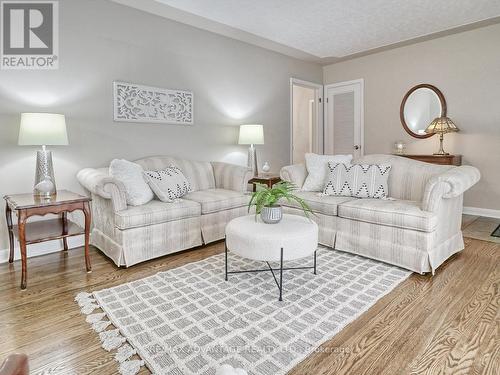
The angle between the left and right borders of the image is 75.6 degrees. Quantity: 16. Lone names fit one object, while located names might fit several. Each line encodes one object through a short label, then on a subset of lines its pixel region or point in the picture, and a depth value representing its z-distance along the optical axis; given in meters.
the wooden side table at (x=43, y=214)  2.31
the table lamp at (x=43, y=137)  2.57
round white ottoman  2.10
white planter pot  2.41
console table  4.27
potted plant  2.38
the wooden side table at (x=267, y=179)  4.14
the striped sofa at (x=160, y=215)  2.69
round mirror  4.75
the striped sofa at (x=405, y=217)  2.53
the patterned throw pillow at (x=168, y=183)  3.08
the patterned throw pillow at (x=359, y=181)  3.19
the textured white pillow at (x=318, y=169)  3.60
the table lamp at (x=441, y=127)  4.39
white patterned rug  1.55
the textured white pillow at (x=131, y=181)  2.89
